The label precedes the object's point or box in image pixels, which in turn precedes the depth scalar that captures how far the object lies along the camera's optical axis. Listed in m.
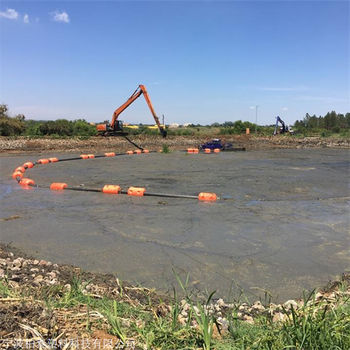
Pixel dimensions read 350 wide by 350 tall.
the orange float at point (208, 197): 10.86
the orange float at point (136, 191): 11.73
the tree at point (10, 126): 37.75
